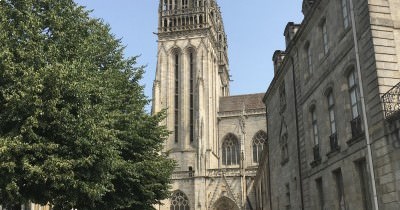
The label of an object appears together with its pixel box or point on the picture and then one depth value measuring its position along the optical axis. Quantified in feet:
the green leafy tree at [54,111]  44.16
